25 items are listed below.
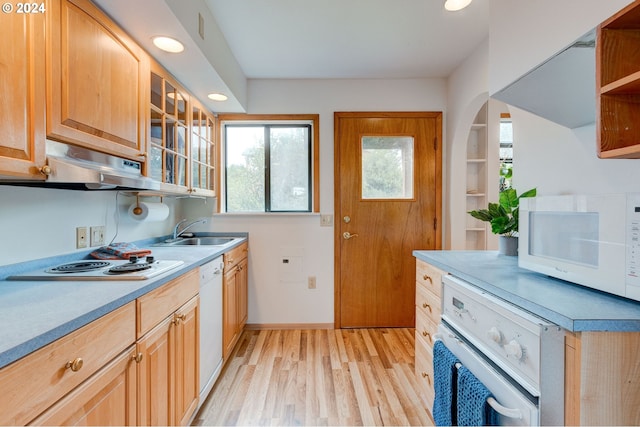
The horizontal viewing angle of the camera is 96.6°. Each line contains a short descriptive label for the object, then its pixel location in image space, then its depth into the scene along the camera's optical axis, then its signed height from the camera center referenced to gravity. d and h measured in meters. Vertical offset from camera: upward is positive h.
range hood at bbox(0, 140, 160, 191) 0.98 +0.17
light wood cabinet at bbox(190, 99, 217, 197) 2.18 +0.51
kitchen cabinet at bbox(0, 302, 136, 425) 0.60 -0.40
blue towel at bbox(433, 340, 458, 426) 1.13 -0.72
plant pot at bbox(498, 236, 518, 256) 1.62 -0.19
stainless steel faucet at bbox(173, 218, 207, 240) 2.52 -0.12
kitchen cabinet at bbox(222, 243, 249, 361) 2.05 -0.68
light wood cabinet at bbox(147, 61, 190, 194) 1.65 +0.52
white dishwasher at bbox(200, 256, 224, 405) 1.64 -0.69
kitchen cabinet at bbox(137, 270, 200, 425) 1.06 -0.62
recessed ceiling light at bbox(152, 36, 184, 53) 1.47 +0.90
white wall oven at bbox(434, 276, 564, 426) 0.78 -0.47
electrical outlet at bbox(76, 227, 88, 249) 1.50 -0.13
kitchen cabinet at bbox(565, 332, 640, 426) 0.73 -0.43
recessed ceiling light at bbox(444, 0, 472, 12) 1.71 +1.26
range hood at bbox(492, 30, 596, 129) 0.95 +0.49
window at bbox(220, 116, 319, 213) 2.84 +0.45
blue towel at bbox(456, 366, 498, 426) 0.92 -0.65
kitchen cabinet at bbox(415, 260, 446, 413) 1.52 -0.62
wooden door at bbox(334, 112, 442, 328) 2.75 -0.13
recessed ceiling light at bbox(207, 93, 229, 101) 2.26 +0.94
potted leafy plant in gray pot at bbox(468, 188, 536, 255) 1.55 -0.02
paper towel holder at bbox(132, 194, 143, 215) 1.92 +0.02
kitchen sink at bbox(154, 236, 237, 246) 2.52 -0.25
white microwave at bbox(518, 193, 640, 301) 0.80 -0.09
